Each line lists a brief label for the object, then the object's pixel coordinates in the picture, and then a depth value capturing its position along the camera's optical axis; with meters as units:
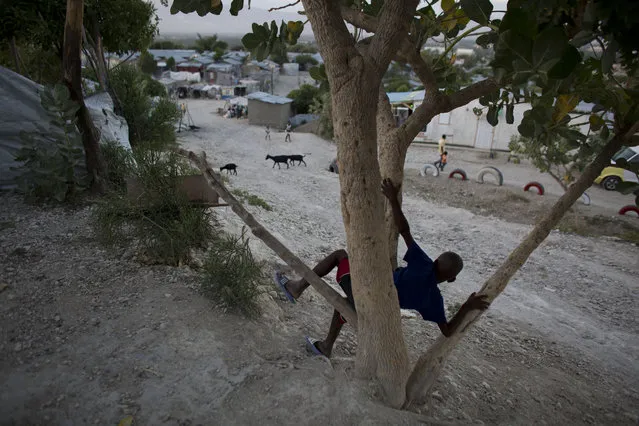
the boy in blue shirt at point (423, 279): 2.61
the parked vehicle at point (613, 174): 13.64
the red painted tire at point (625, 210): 10.97
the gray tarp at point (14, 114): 5.55
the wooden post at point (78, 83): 4.84
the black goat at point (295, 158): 14.63
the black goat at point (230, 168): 11.28
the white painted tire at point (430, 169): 14.61
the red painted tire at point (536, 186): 12.69
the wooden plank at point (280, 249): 2.75
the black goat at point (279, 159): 14.20
